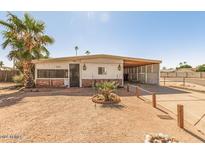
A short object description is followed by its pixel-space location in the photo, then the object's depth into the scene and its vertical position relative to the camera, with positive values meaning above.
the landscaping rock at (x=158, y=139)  2.77 -1.54
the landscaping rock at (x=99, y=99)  6.03 -1.30
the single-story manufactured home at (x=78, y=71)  11.34 +0.38
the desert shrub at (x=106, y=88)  6.12 -0.72
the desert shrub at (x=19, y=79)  13.86 -0.48
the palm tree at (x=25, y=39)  10.75 +3.39
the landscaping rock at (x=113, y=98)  6.13 -1.27
